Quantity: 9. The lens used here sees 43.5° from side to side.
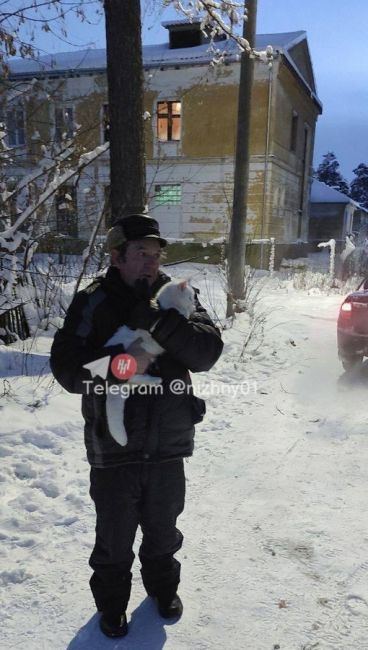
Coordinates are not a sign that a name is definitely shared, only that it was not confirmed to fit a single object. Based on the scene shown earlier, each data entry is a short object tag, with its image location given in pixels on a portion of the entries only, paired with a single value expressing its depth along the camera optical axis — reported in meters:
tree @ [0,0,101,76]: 4.30
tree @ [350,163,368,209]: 59.47
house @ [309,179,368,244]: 30.98
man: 1.87
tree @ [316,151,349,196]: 58.91
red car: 5.35
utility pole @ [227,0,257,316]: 7.68
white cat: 1.82
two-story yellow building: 19.36
